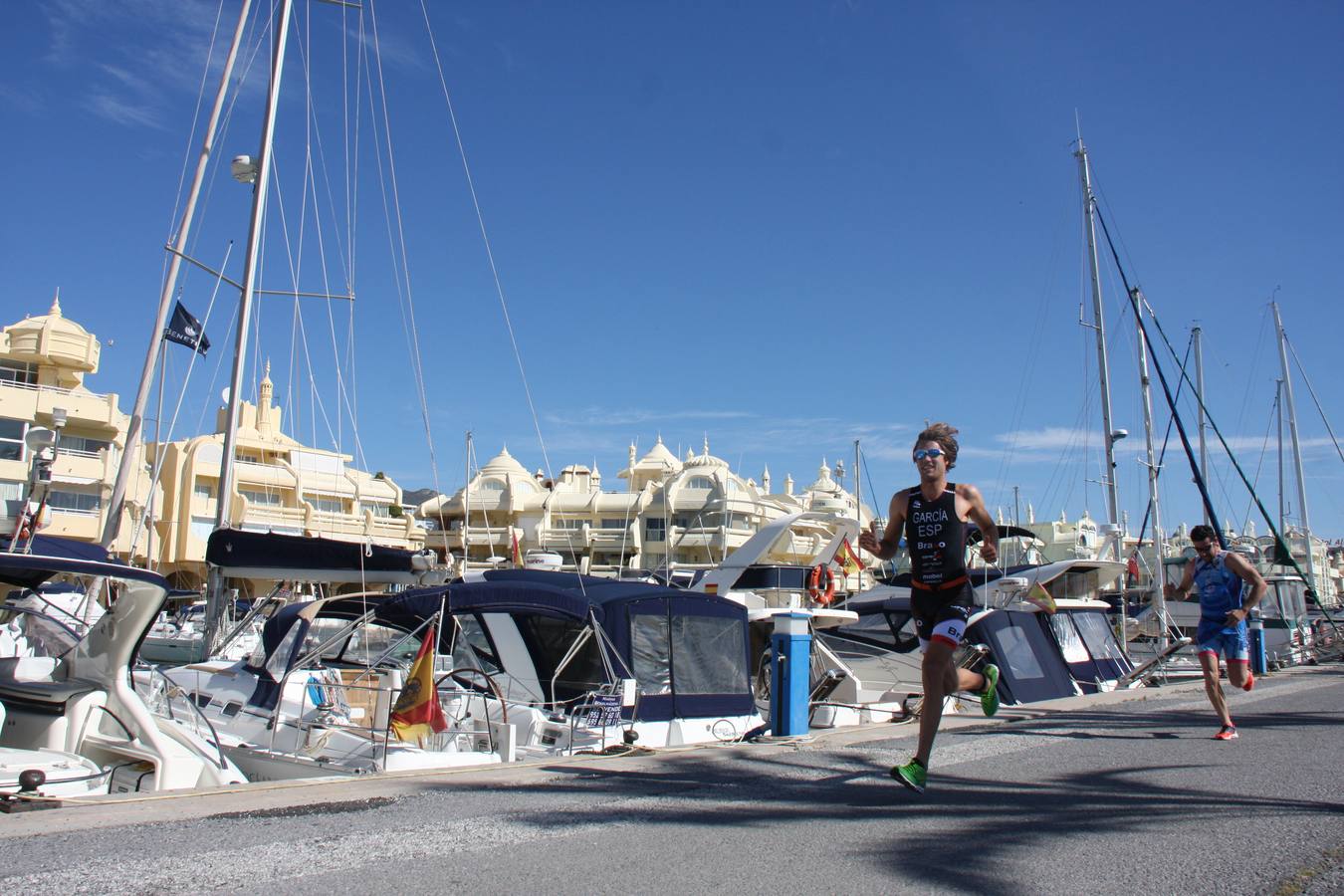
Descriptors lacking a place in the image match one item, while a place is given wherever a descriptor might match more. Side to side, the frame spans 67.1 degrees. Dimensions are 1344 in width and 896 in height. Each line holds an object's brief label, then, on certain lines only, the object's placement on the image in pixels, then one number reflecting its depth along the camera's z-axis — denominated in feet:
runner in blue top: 26.35
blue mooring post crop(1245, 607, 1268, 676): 62.08
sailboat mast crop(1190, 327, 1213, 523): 124.47
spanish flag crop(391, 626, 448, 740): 29.12
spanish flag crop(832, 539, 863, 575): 66.19
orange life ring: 58.13
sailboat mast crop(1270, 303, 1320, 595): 145.79
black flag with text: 54.24
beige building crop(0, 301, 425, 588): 117.50
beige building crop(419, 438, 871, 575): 192.54
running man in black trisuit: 15.99
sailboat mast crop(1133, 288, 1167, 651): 72.95
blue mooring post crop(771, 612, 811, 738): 28.55
